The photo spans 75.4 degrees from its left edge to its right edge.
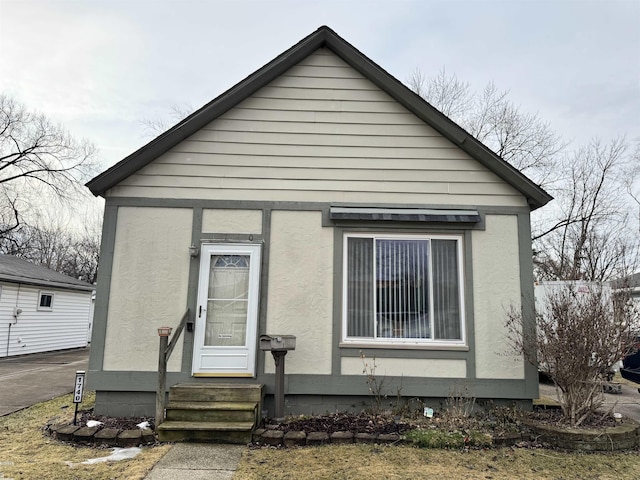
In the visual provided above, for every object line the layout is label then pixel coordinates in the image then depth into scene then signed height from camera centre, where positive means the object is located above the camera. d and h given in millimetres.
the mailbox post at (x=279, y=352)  5535 -558
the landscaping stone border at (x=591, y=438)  4926 -1448
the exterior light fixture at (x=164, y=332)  5371 -307
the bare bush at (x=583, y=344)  5359 -358
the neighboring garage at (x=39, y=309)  14031 -128
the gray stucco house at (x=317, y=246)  6066 +987
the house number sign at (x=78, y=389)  5541 -1098
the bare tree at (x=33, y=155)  22562 +8207
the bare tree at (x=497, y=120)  18953 +8961
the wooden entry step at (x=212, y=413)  4949 -1288
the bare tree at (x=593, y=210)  19719 +5216
